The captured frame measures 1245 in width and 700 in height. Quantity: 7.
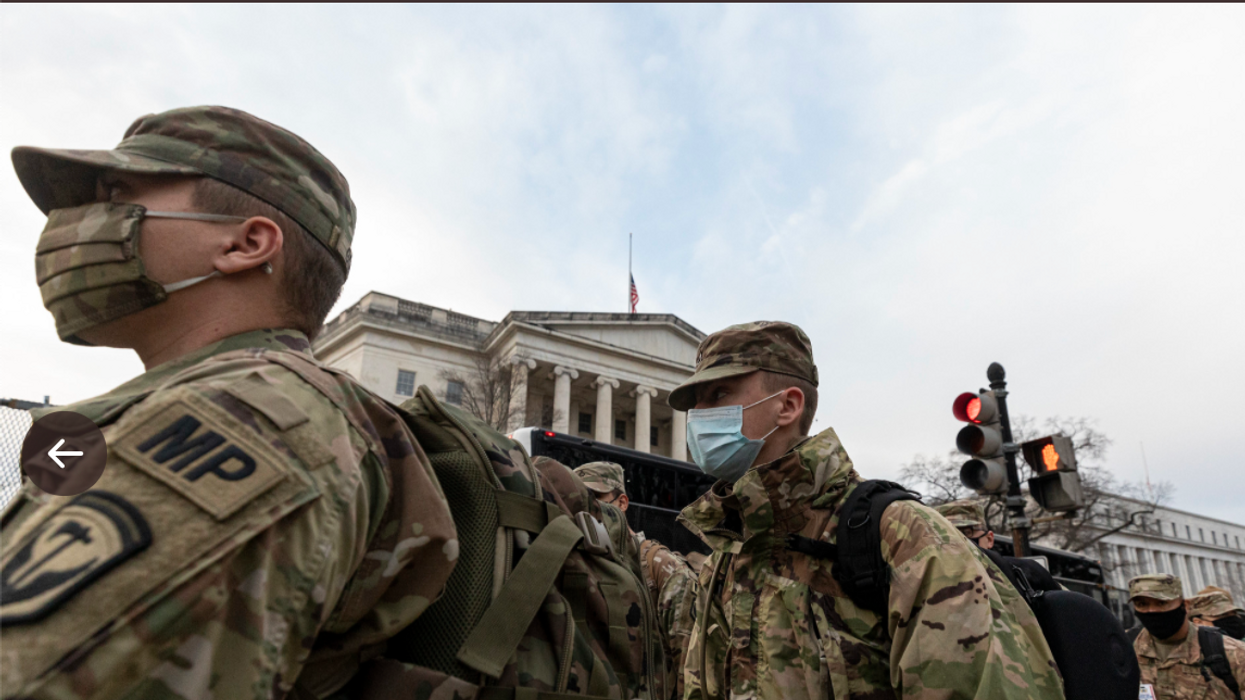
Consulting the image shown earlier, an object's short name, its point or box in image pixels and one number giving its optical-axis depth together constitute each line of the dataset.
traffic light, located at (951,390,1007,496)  7.30
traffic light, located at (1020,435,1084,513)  7.38
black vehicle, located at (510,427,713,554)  8.34
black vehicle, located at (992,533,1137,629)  13.38
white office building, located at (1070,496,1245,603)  71.19
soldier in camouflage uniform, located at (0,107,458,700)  0.89
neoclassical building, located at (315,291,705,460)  37.78
